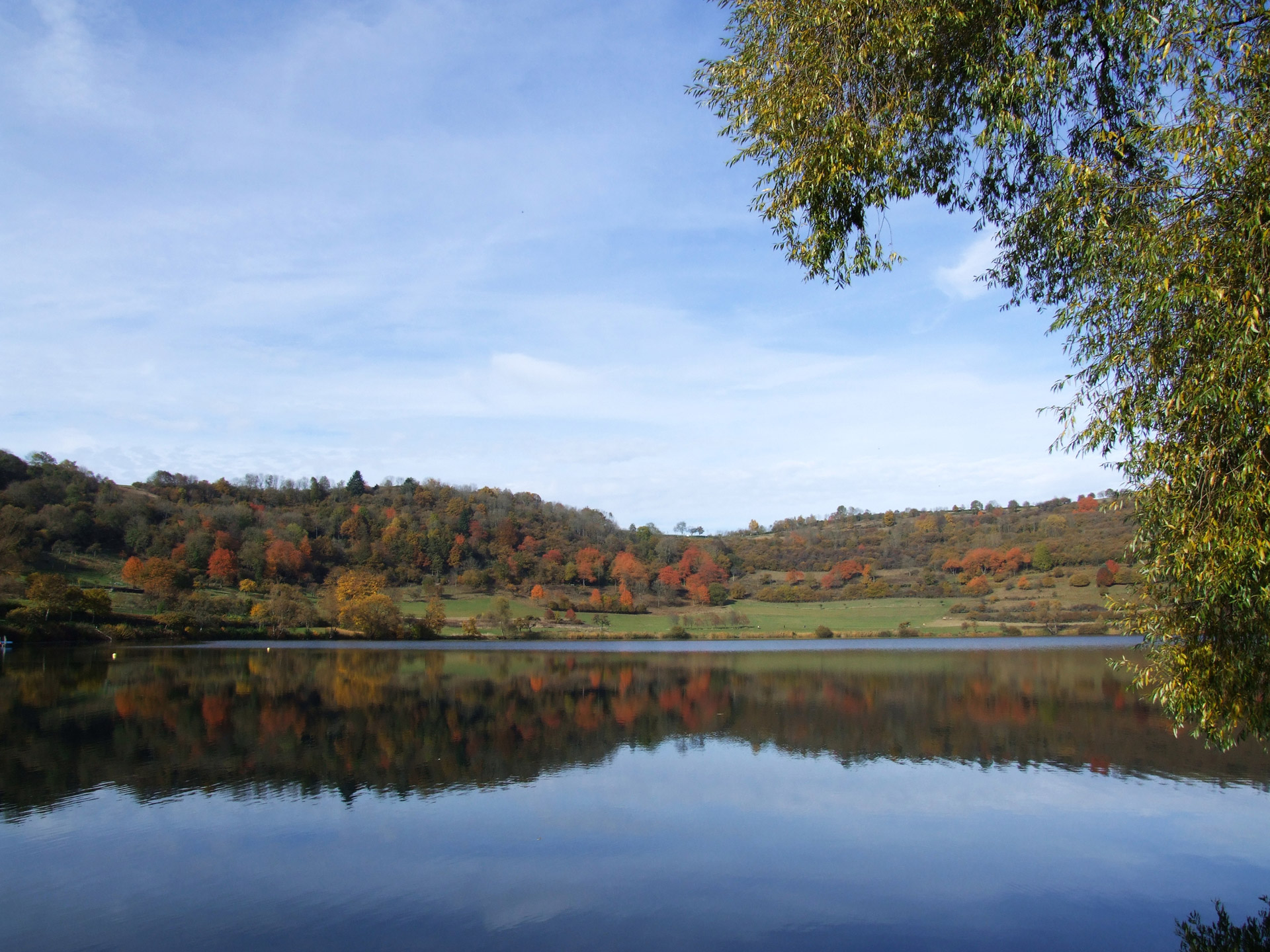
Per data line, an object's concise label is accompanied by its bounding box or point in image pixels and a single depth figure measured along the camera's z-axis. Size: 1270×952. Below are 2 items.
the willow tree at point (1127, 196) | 6.94
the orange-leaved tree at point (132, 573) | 75.69
